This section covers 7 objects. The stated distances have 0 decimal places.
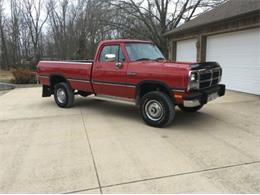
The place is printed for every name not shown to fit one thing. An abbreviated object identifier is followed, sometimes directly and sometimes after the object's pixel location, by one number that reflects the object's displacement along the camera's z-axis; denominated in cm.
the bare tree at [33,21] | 2603
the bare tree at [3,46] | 2566
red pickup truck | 423
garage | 776
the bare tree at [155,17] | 1804
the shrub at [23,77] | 1210
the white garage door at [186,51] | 1088
